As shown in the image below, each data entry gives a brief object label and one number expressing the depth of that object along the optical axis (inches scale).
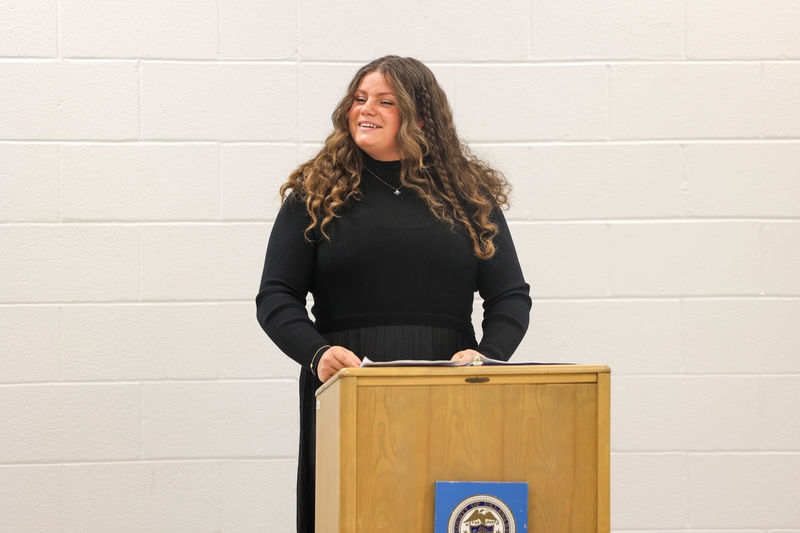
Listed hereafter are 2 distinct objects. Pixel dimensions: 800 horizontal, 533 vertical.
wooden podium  177.4
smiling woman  196.7
